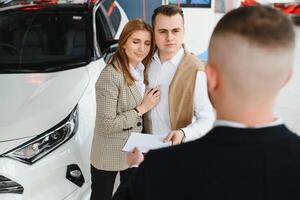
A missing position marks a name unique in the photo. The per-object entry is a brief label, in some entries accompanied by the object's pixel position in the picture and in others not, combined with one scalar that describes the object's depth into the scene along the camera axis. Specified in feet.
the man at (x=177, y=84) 5.28
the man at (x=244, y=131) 2.34
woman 5.71
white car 6.56
